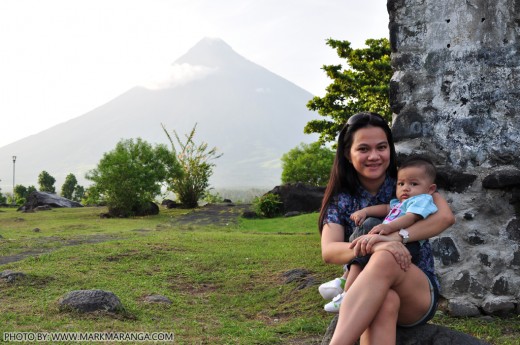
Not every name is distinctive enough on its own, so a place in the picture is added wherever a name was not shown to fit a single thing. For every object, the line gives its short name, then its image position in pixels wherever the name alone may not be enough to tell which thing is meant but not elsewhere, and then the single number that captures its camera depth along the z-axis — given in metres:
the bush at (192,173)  23.77
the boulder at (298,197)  19.38
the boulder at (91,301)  5.45
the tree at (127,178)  19.52
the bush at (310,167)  24.94
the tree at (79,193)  35.47
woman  2.68
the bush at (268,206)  18.77
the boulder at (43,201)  23.67
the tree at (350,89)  16.23
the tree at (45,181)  32.14
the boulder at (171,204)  24.09
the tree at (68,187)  33.00
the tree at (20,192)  31.50
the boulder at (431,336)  2.99
